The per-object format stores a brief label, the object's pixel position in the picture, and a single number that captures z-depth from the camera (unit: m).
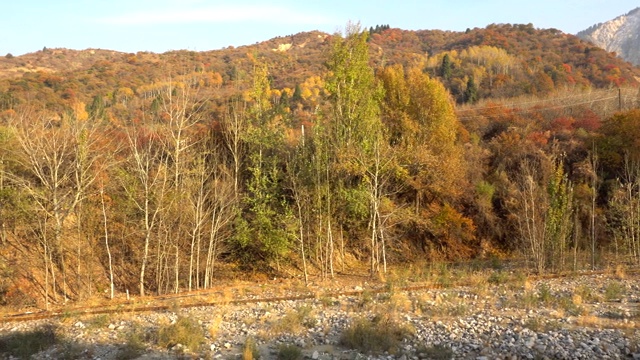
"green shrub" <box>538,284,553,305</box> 12.90
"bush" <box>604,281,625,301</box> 13.15
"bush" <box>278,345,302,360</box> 9.63
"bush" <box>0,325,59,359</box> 10.66
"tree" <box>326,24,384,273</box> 20.31
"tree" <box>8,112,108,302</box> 16.41
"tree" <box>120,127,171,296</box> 17.47
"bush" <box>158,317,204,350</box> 10.41
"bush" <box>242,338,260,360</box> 9.43
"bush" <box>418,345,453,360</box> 9.36
